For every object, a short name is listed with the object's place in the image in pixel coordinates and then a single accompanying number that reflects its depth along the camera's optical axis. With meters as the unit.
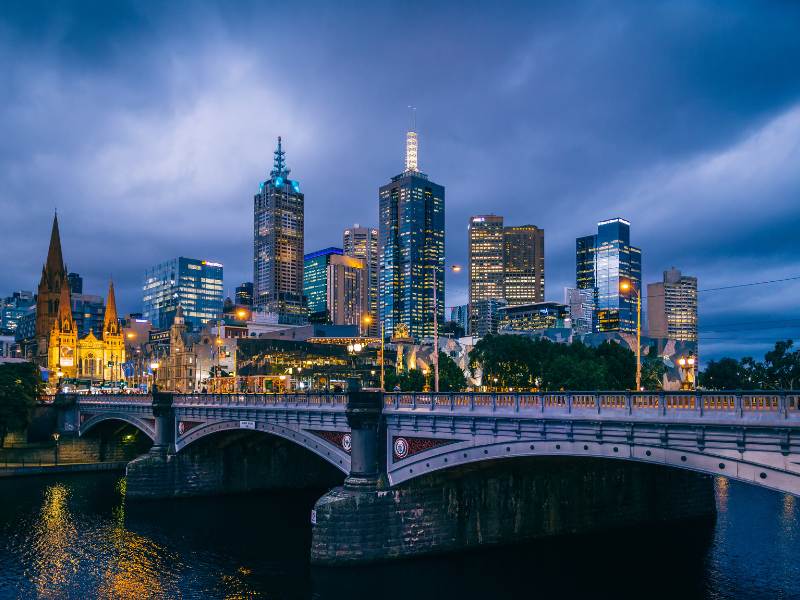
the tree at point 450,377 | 99.06
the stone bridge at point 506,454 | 27.34
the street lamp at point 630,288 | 38.99
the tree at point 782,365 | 76.44
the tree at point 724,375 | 104.38
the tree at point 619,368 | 98.06
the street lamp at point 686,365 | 44.85
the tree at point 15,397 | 87.50
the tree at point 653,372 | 104.50
